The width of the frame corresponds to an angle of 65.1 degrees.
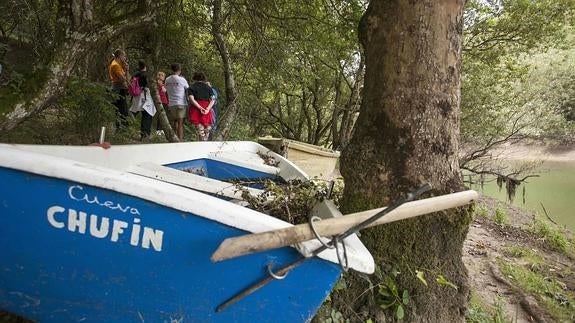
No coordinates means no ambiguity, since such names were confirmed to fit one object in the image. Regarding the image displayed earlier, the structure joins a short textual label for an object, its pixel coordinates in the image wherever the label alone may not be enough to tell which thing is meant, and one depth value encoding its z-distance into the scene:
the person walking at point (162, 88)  7.27
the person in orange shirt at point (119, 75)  6.85
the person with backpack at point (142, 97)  6.88
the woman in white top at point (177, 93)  6.81
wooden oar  1.54
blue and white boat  1.67
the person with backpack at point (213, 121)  6.72
